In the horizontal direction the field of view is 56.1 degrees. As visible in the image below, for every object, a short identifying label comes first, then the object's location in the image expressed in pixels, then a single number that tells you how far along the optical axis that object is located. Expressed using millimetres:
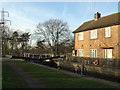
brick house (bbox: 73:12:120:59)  16152
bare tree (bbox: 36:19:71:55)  39372
